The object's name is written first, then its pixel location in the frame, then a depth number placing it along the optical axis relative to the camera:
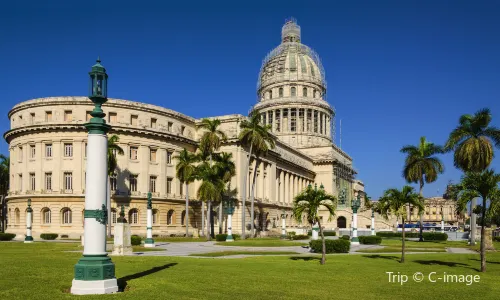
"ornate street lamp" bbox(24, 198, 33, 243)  51.44
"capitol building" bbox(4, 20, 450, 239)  63.19
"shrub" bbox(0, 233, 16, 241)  57.00
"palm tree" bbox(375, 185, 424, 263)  27.98
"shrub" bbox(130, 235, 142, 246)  45.12
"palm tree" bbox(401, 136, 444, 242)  62.12
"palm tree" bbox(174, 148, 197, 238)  62.66
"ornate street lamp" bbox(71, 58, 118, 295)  14.63
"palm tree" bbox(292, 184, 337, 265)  25.62
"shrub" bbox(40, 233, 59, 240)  57.94
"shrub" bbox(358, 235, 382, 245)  51.47
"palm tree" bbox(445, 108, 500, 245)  48.38
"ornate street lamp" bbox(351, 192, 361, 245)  45.05
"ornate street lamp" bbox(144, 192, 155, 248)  42.22
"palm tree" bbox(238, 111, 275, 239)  62.69
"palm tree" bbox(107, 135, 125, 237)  55.16
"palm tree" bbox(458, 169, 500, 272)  23.03
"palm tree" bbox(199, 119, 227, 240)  62.16
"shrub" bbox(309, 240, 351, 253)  35.97
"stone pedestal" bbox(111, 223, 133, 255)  31.72
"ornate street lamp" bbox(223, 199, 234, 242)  55.09
